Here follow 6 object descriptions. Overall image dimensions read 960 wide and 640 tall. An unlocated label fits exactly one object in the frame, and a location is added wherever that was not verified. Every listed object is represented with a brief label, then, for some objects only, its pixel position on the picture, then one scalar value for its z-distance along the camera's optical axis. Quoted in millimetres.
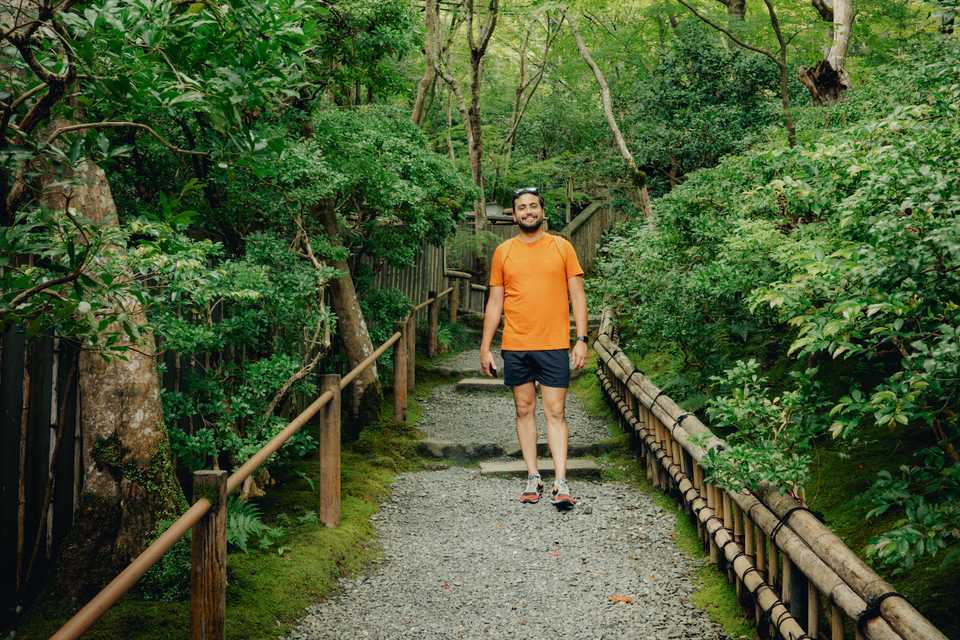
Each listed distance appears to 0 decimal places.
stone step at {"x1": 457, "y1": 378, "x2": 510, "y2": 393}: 10281
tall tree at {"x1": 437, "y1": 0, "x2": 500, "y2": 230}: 12359
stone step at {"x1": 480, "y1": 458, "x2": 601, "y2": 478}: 6824
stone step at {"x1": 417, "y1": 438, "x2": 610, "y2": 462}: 7449
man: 5250
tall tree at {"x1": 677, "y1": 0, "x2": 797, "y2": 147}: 7539
